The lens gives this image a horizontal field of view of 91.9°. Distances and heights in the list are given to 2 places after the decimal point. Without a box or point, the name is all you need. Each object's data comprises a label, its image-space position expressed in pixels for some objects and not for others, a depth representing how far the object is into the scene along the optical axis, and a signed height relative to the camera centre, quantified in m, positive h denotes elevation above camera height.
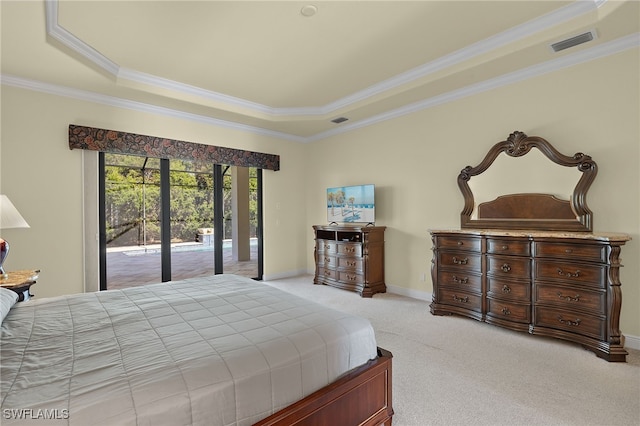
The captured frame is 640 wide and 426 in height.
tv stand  4.67 -0.76
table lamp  2.61 -0.05
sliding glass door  4.31 -0.06
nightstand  2.53 -0.57
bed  1.06 -0.61
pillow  1.74 -0.54
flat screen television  4.91 +0.11
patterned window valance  3.85 +0.93
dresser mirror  3.10 +0.24
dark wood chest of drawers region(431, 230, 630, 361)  2.61 -0.72
